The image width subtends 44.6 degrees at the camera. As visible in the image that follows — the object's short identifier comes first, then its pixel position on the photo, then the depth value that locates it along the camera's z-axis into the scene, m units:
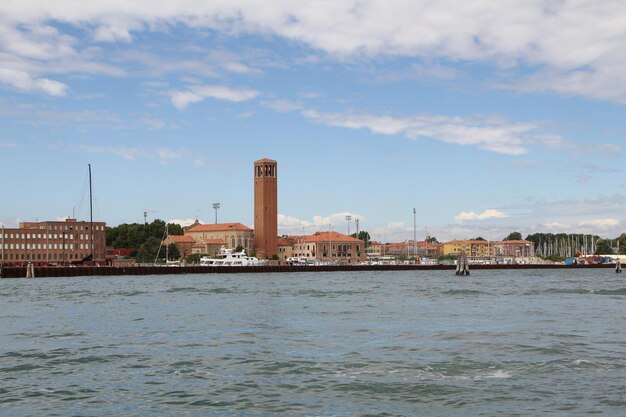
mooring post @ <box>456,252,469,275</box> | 123.81
